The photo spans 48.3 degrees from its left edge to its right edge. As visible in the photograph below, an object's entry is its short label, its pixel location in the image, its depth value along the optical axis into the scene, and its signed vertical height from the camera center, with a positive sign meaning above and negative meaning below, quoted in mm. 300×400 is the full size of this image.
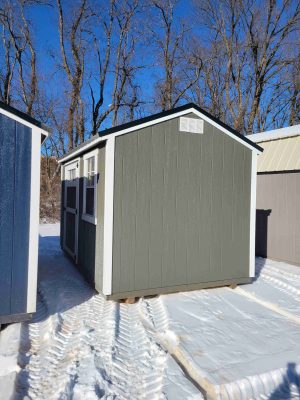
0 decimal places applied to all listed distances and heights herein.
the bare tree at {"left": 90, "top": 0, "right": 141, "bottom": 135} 18422 +7402
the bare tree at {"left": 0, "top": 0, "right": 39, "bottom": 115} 17031 +7378
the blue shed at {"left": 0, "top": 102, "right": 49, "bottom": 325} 3729 -191
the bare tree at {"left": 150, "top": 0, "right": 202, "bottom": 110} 18828 +7857
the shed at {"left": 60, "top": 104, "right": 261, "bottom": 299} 4676 -125
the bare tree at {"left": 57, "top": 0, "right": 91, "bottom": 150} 17656 +7338
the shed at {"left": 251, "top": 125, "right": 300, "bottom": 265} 7297 +71
